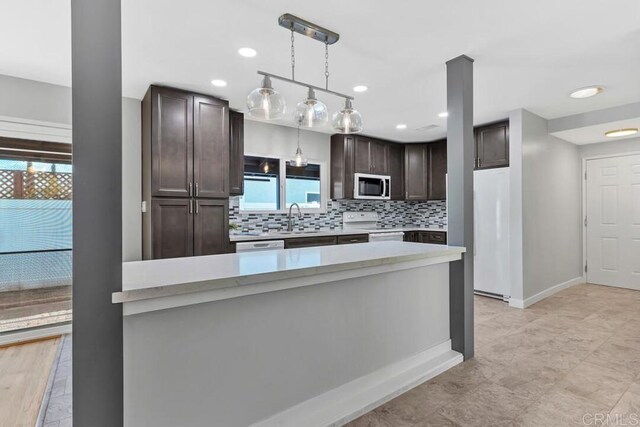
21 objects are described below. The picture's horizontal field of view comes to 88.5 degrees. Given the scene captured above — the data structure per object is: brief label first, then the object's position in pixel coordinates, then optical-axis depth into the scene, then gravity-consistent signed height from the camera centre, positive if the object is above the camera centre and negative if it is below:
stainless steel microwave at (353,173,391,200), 5.09 +0.42
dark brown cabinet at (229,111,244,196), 3.86 +0.69
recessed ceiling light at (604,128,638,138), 4.19 +1.02
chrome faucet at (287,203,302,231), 4.62 -0.13
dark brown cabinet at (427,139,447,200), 5.50 +0.71
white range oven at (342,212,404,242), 5.01 -0.22
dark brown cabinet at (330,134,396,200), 5.02 +0.83
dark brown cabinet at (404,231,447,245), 5.33 -0.41
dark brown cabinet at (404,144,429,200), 5.68 +0.72
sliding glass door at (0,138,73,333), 2.94 -0.17
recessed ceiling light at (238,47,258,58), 2.44 +1.23
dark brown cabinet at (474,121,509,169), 4.32 +0.90
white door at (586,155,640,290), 4.82 -0.17
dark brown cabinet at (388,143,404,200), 5.64 +0.74
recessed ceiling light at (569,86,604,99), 3.29 +1.22
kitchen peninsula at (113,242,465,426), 1.33 -0.62
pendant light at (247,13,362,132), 1.93 +0.69
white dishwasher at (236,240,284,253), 3.68 -0.37
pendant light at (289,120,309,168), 3.99 +0.66
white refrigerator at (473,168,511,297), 4.20 -0.27
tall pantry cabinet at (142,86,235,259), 3.12 +0.40
